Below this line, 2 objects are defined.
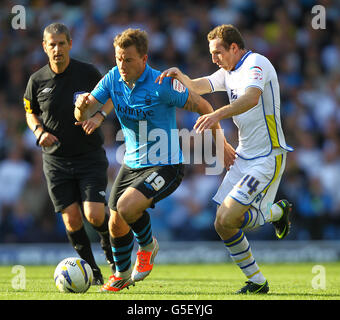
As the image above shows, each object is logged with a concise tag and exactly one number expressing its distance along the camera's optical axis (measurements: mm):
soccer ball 12898
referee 15062
